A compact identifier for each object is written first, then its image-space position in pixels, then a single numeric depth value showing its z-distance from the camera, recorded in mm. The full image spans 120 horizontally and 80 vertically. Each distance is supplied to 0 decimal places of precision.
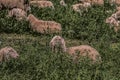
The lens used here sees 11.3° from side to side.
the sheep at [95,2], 17953
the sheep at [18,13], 14938
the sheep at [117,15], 15977
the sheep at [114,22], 15045
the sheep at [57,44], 12168
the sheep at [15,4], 15888
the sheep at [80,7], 16562
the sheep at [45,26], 14227
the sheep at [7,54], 11391
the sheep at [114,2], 18503
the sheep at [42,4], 16531
